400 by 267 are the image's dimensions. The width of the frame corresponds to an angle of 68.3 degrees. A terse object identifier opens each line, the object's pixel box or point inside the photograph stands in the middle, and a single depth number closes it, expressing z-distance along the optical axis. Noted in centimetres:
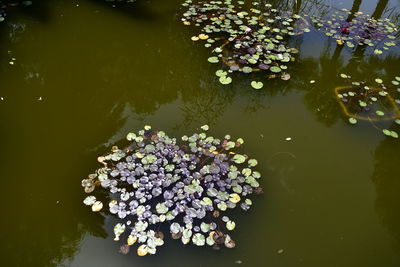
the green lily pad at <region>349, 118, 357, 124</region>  281
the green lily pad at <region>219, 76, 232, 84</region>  312
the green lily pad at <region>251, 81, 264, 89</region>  306
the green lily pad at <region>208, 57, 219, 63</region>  336
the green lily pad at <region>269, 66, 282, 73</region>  325
